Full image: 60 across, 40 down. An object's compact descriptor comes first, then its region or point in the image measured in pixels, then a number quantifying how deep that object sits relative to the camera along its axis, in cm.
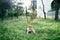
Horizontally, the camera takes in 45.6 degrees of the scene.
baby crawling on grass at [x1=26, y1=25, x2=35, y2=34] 313
